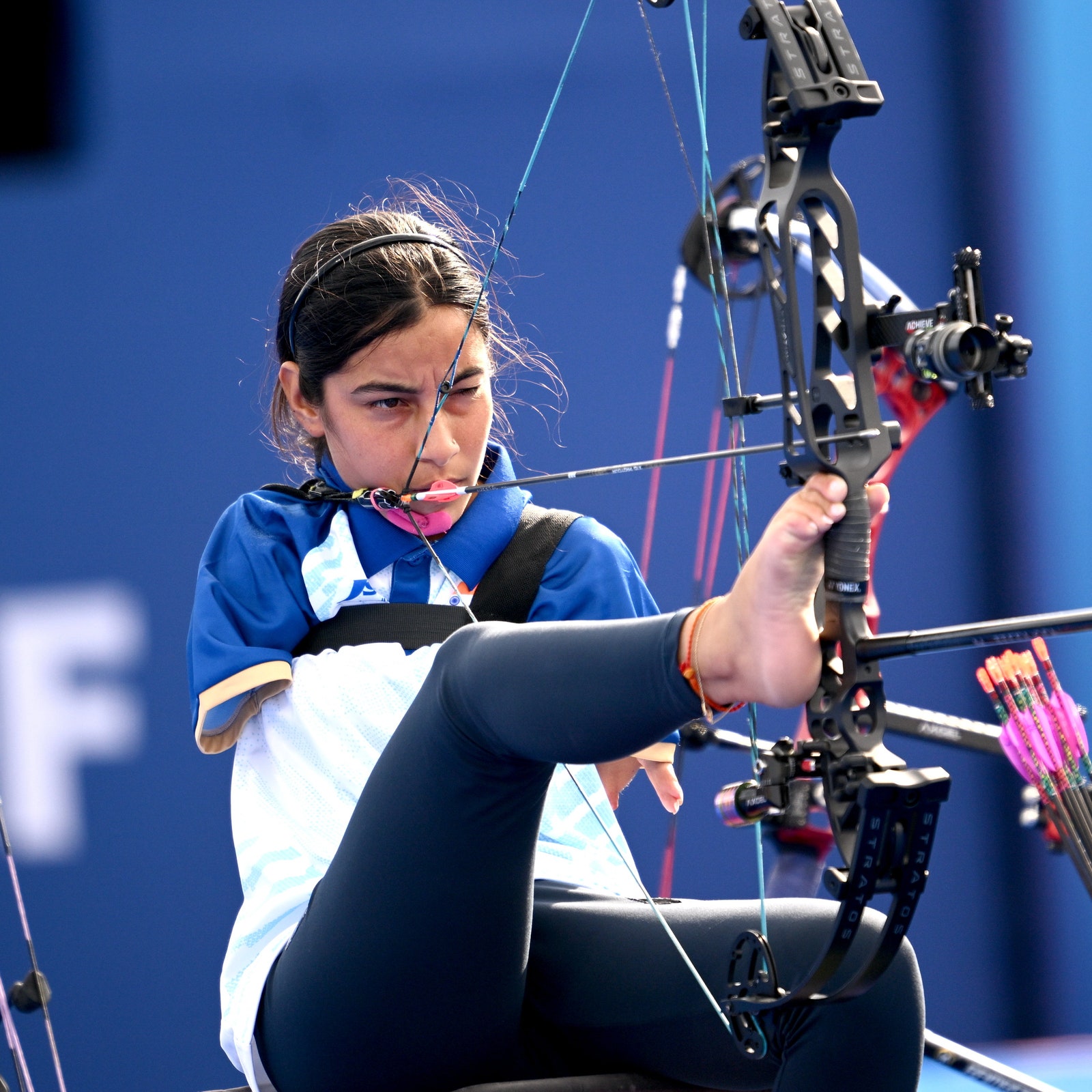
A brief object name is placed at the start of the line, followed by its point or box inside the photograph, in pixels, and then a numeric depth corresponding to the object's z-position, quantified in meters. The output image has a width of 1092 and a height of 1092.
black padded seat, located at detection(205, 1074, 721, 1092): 7.81
